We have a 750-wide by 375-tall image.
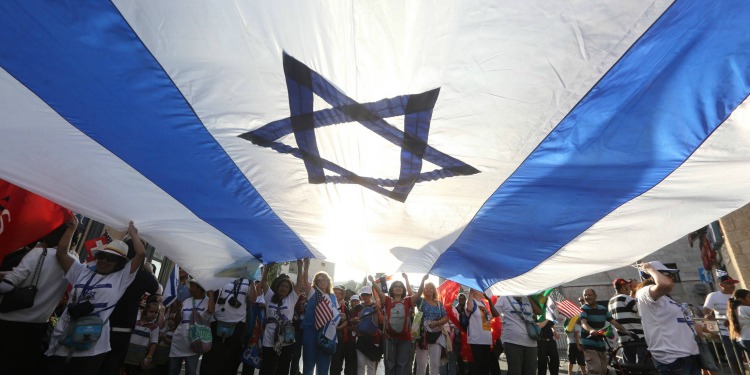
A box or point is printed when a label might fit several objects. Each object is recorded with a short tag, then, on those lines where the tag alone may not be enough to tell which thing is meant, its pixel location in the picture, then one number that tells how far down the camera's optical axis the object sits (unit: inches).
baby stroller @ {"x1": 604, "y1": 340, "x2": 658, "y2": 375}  178.9
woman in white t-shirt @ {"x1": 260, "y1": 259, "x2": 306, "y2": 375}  224.7
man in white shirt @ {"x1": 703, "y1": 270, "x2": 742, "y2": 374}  262.4
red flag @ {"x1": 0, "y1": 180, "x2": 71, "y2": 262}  127.6
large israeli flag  64.3
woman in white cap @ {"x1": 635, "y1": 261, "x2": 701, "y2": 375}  164.9
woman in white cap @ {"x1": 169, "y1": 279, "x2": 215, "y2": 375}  216.4
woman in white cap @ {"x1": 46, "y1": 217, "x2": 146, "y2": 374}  124.3
